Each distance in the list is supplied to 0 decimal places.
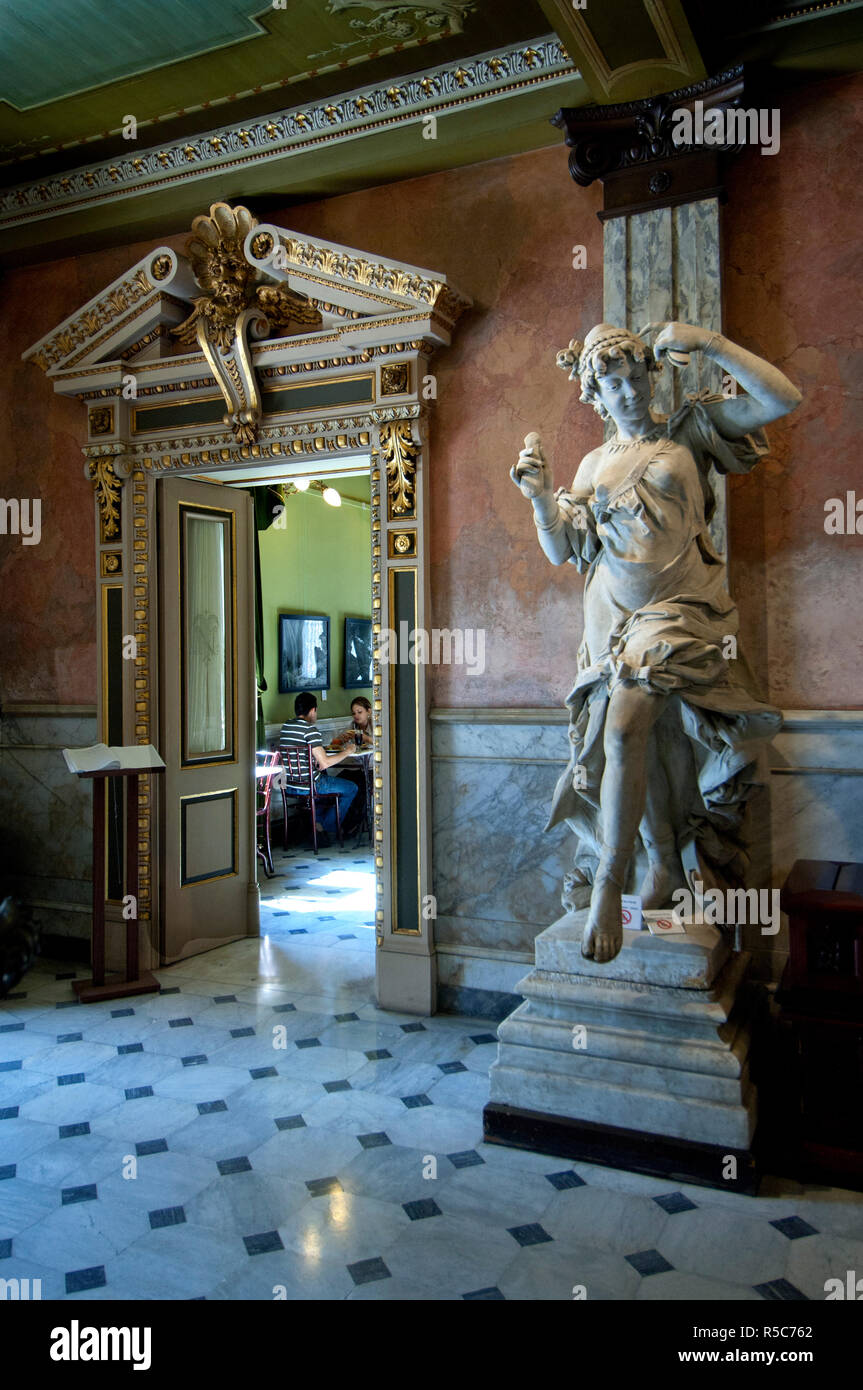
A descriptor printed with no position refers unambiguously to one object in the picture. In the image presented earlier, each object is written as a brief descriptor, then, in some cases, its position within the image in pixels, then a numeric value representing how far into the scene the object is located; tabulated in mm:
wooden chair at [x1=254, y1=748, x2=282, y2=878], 7773
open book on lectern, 4758
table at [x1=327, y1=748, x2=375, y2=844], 8750
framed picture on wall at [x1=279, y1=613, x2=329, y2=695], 9773
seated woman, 8836
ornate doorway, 4551
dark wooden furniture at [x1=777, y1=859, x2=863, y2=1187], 2924
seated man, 8323
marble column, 3887
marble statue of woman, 3055
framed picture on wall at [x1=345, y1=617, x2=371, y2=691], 11164
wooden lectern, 4797
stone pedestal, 2932
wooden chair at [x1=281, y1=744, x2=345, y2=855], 8391
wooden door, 5395
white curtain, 5605
